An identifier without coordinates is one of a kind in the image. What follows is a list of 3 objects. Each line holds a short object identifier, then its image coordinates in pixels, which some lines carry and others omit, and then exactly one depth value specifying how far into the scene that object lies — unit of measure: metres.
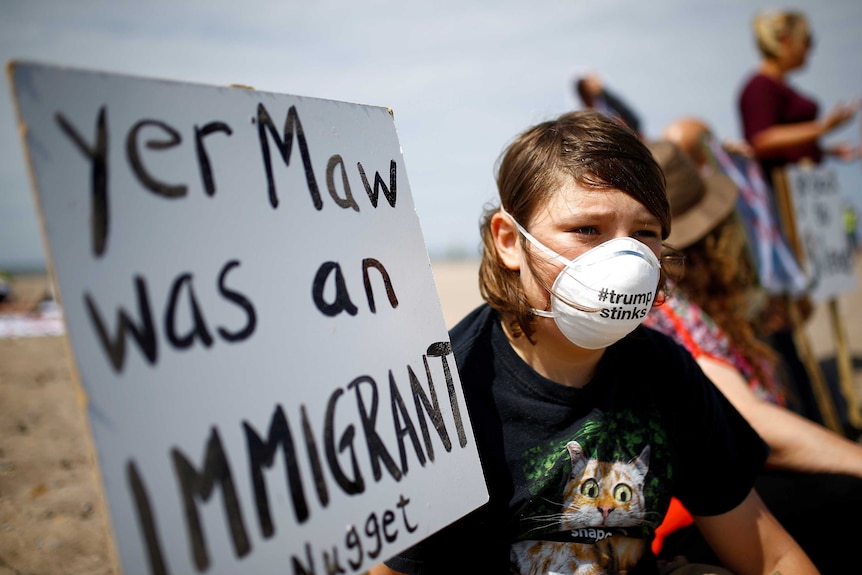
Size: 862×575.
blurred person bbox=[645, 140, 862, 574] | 1.91
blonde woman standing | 4.22
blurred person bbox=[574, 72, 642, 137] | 4.69
